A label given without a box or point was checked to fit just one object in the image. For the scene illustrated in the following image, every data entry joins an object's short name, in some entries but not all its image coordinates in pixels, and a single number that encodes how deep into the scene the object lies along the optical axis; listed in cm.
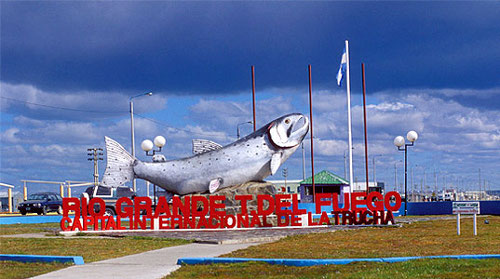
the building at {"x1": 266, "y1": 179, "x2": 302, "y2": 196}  10419
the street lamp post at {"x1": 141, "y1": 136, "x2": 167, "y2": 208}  3198
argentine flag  3547
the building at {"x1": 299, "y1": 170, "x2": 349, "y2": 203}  6731
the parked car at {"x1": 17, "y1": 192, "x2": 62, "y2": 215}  4516
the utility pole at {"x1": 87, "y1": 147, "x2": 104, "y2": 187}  6550
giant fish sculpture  2791
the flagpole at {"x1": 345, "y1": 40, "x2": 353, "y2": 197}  3481
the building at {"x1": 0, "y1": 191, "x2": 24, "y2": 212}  6159
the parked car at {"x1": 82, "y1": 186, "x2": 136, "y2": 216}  3691
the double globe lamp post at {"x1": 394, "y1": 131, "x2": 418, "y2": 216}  3659
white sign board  2225
